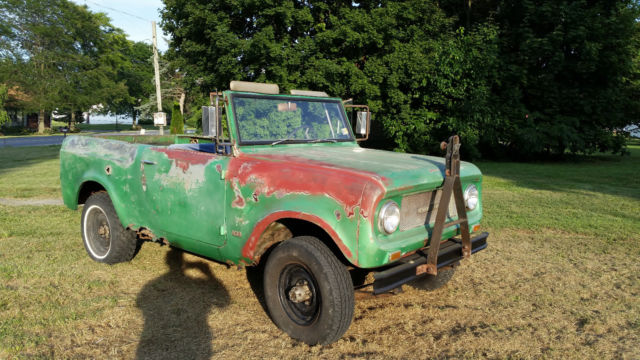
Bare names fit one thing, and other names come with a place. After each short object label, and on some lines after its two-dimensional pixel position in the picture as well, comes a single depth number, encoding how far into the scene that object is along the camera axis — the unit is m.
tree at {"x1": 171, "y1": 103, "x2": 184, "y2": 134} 23.68
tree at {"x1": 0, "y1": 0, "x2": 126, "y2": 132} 42.88
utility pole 23.95
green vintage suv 3.12
